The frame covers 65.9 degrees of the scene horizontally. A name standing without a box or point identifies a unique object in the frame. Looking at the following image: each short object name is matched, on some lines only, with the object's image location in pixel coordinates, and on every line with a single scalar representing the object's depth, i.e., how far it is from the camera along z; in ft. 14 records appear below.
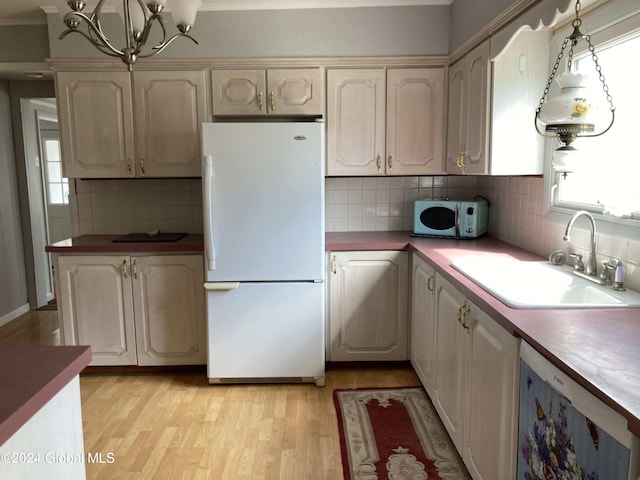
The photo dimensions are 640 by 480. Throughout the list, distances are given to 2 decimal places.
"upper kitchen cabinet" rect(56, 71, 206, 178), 10.31
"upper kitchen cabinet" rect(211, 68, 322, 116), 10.29
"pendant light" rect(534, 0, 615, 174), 5.96
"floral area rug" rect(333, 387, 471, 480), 7.17
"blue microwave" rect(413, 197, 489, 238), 10.22
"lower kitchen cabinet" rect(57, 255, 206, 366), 10.16
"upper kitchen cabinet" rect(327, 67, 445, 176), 10.34
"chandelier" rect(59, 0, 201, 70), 5.48
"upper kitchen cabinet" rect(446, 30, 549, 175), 7.96
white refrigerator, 9.18
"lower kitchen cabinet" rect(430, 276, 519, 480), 5.22
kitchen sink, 5.57
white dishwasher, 3.33
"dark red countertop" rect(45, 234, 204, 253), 10.01
